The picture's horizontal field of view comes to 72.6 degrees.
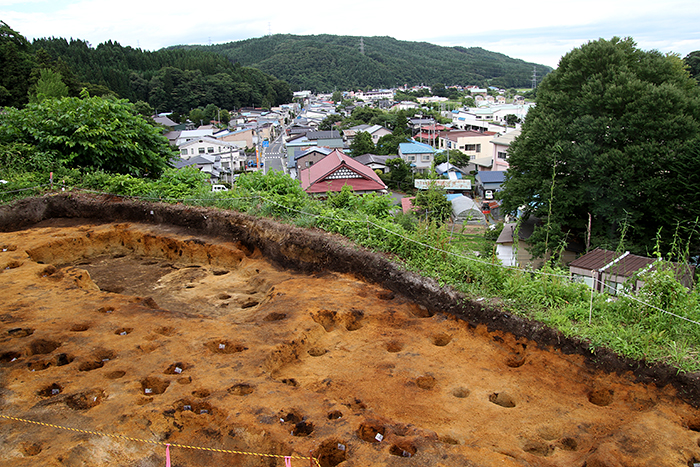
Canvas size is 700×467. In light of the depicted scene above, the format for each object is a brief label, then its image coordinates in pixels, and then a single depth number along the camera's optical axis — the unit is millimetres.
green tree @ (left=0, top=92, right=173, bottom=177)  12508
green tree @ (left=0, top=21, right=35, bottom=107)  38094
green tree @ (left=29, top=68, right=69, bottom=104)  32125
